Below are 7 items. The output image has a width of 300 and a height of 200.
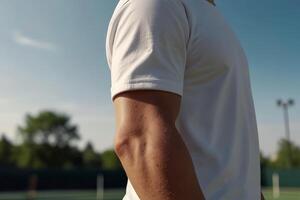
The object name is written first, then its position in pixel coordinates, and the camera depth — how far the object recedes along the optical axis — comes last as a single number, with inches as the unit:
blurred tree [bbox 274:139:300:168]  3472.0
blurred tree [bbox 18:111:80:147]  3289.9
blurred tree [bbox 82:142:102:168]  3740.9
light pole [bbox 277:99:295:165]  1932.8
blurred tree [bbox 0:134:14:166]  3459.6
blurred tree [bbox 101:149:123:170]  3540.8
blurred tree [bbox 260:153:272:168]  3309.5
